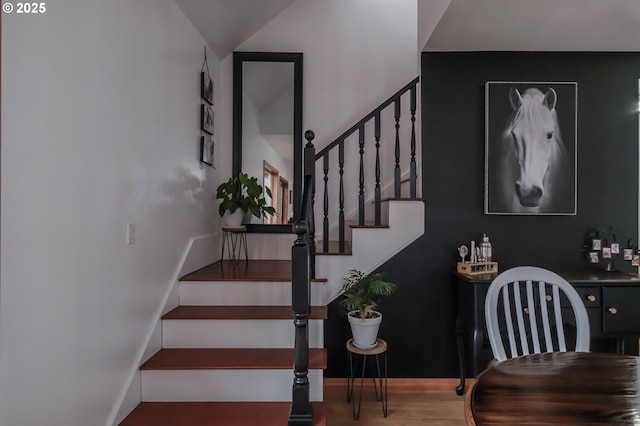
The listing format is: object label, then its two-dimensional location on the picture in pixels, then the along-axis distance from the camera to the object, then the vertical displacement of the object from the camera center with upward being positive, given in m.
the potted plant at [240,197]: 3.01 +0.12
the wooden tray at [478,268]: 2.64 -0.44
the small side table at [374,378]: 2.32 -1.31
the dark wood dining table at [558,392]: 0.92 -0.55
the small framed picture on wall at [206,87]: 2.98 +1.10
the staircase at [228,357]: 1.91 -0.89
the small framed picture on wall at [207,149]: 2.96 +0.55
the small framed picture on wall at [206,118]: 2.97 +0.82
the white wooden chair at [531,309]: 1.56 -0.47
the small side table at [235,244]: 3.52 -0.34
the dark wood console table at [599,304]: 2.33 -0.64
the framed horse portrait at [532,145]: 2.83 +0.54
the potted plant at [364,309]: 2.34 -0.68
